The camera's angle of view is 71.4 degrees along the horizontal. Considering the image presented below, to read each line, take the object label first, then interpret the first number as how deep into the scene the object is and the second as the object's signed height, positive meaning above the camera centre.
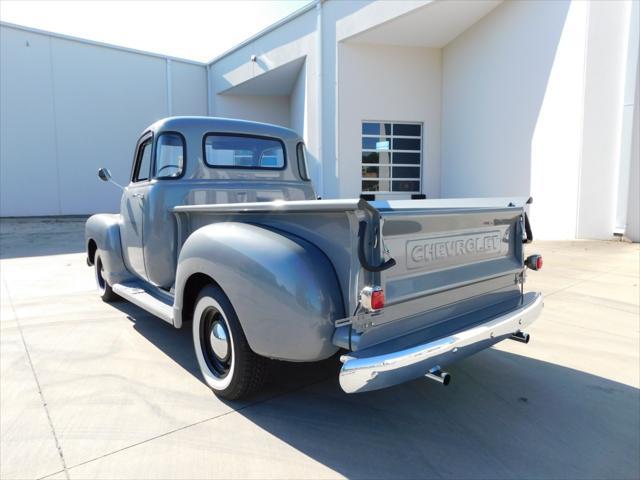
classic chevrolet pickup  2.07 -0.48
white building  9.19 +2.69
